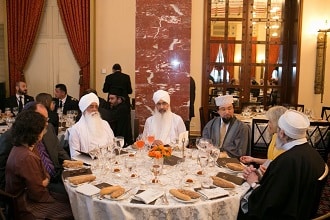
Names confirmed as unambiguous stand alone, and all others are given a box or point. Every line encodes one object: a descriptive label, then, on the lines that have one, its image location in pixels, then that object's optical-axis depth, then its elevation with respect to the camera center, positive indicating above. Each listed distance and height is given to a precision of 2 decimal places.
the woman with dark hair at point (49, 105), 4.69 -0.50
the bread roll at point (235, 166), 3.00 -0.78
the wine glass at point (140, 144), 3.45 -0.70
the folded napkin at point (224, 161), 3.15 -0.79
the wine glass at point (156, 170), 2.69 -0.73
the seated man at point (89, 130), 3.81 -0.66
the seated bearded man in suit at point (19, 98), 6.61 -0.58
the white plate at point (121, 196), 2.39 -0.83
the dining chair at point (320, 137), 4.95 -0.90
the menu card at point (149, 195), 2.36 -0.82
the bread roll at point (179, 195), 2.38 -0.81
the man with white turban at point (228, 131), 4.01 -0.69
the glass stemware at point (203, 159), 2.88 -0.70
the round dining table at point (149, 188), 2.34 -0.84
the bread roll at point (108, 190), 2.44 -0.80
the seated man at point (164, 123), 4.32 -0.64
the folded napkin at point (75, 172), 2.83 -0.80
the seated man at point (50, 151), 2.97 -0.75
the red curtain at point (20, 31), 8.05 +0.75
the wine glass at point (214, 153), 2.99 -0.67
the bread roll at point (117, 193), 2.40 -0.81
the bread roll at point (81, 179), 2.65 -0.80
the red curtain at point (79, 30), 8.01 +0.79
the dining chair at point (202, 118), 5.79 -0.77
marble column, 5.14 +0.21
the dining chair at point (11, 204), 2.43 -0.90
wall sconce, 7.95 +0.24
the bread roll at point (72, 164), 3.01 -0.78
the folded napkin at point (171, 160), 3.14 -0.78
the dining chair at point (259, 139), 5.02 -0.96
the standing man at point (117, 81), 7.34 -0.27
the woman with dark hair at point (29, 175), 2.58 -0.76
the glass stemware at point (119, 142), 3.20 -0.63
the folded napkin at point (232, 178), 2.73 -0.81
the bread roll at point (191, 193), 2.42 -0.81
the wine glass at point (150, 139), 3.45 -0.65
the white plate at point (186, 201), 2.36 -0.83
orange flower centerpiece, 2.74 -0.63
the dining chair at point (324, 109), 7.03 -0.72
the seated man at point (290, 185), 2.43 -0.75
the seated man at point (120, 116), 5.39 -0.70
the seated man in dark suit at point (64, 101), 6.44 -0.60
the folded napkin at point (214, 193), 2.45 -0.82
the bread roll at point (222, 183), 2.61 -0.80
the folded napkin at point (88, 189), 2.49 -0.82
